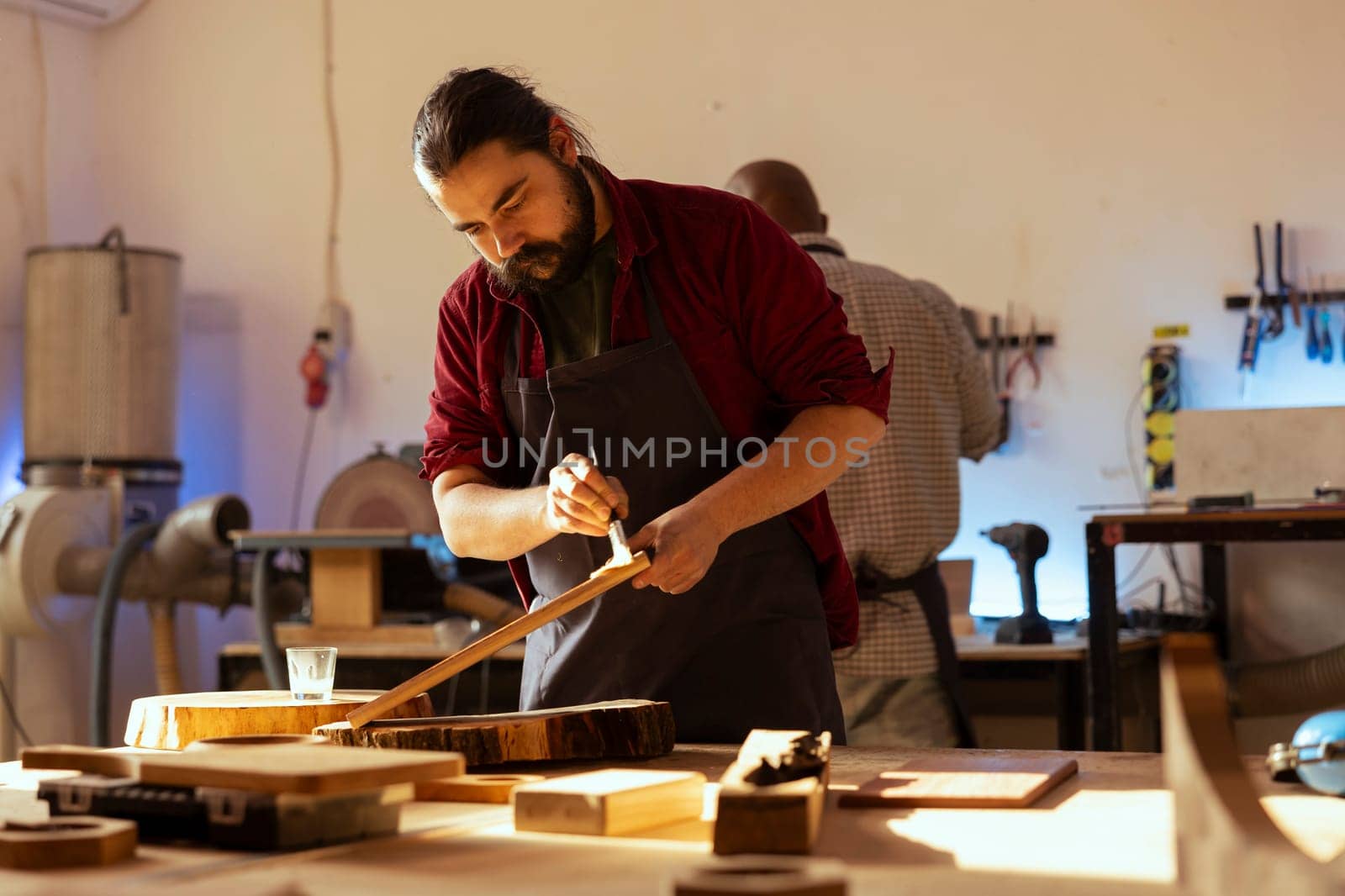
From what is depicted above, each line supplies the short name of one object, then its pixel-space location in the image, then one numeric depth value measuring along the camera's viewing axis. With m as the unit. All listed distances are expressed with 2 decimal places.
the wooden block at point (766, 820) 1.00
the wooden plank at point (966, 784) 1.18
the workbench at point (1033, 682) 3.61
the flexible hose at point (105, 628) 4.34
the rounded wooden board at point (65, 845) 0.99
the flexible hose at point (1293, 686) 3.69
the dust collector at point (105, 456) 4.48
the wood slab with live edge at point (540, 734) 1.41
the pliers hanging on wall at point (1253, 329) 4.19
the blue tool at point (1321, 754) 1.14
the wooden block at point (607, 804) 1.08
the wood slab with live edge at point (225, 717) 1.56
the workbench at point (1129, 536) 3.15
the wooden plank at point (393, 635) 4.01
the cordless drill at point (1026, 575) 3.72
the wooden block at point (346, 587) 4.07
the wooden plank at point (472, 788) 1.29
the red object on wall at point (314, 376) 5.14
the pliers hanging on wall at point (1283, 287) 4.16
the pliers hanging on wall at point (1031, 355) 4.42
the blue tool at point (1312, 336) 4.14
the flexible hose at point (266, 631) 3.97
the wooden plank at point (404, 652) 3.86
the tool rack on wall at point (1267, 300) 4.15
